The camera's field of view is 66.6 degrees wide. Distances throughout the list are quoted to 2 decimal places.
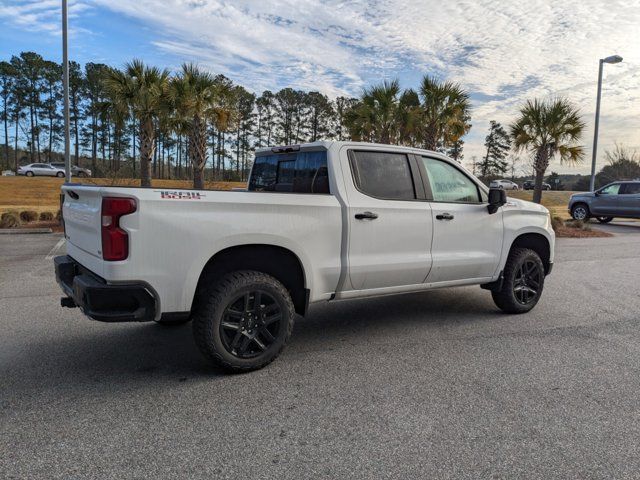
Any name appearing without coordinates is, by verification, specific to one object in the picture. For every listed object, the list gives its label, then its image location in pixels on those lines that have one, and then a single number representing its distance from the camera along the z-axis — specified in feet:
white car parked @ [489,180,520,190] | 182.79
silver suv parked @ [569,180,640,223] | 63.67
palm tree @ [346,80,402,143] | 75.00
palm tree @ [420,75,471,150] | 72.38
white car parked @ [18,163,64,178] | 152.05
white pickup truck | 11.04
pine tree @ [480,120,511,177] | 269.03
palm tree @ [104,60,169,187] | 63.57
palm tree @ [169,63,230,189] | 63.05
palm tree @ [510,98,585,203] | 66.59
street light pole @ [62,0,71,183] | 47.50
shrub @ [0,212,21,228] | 45.93
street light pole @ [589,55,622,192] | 68.64
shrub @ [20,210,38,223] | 50.19
